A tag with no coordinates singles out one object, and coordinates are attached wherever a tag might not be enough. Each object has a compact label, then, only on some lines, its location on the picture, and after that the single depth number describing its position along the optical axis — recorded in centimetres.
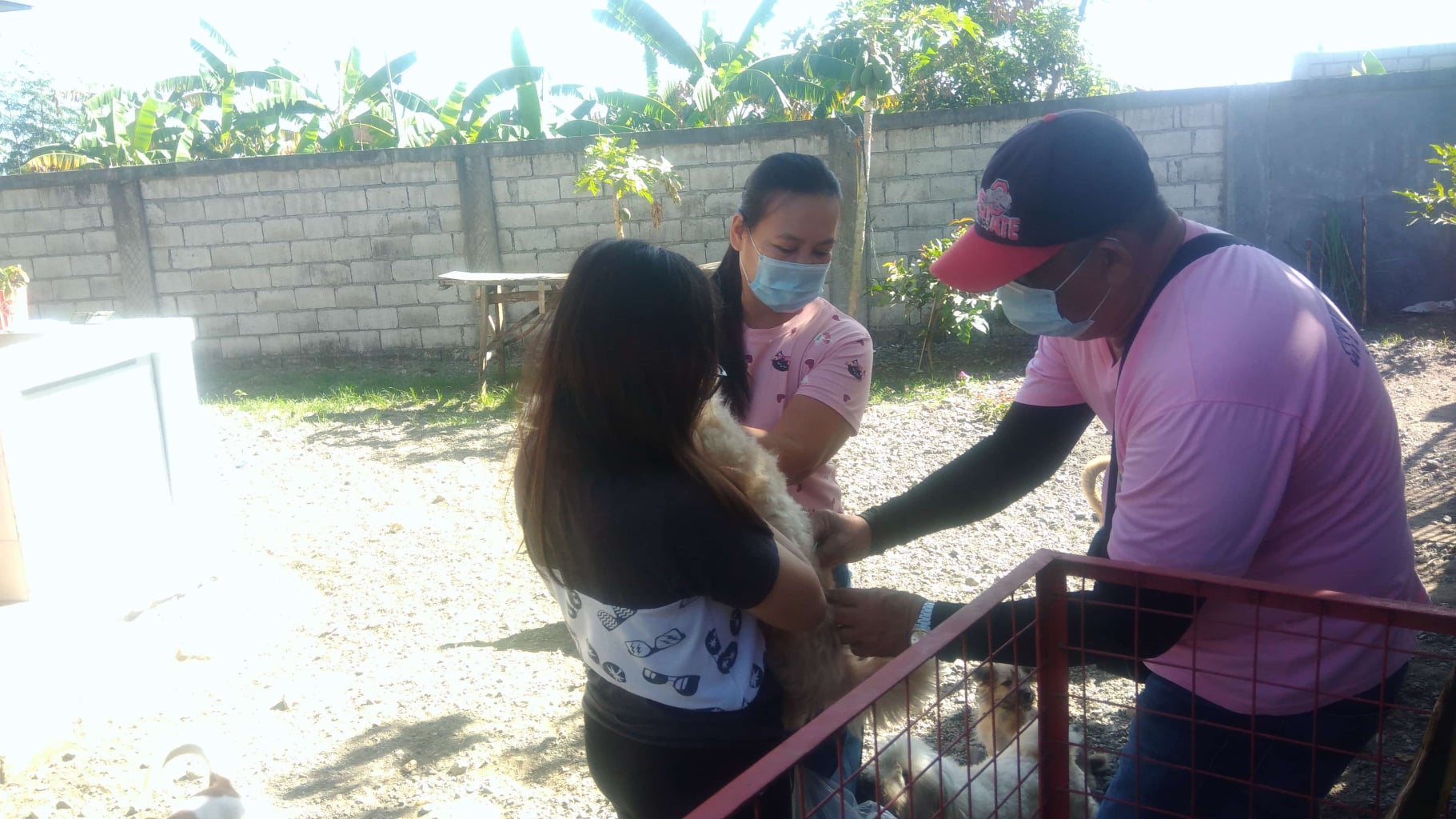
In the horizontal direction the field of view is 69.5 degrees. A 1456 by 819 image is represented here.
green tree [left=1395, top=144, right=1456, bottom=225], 690
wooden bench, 870
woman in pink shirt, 221
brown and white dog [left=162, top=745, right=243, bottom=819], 274
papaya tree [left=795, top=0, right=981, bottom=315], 894
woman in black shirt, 152
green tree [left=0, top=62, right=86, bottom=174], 2806
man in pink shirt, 143
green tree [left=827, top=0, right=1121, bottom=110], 1298
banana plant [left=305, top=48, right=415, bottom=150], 1590
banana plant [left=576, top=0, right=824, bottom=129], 1370
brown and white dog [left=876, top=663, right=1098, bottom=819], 247
